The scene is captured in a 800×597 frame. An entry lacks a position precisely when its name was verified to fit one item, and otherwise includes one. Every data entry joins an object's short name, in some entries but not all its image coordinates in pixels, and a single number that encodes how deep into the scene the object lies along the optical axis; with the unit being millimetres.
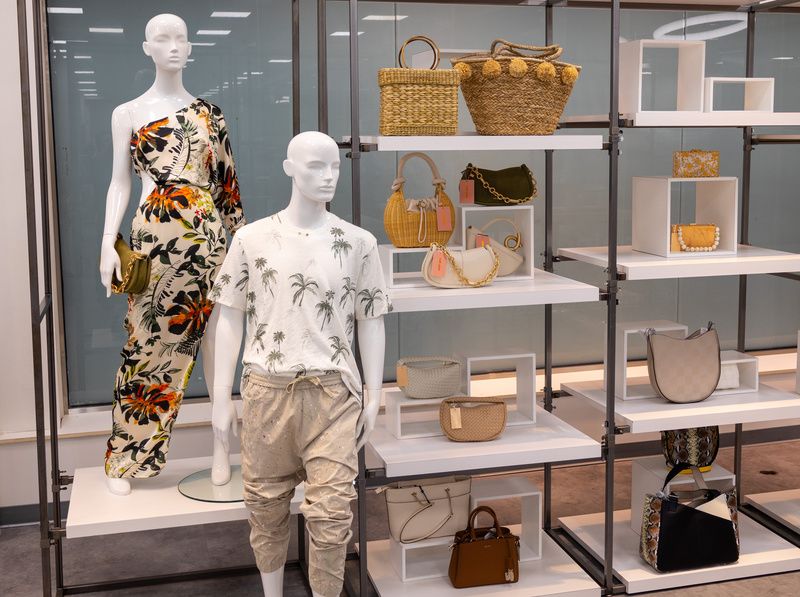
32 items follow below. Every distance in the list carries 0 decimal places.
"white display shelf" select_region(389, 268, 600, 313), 3346
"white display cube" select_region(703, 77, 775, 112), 3748
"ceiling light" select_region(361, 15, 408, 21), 4651
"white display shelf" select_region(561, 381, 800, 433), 3658
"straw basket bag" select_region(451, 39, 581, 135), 3336
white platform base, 3283
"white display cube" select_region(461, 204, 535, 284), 3641
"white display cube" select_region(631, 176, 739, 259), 3807
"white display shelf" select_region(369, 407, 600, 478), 3395
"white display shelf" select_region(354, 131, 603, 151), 3223
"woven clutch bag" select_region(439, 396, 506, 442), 3525
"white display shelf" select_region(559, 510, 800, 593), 3736
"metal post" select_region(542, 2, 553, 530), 3971
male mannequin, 2887
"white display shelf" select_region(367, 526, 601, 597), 3588
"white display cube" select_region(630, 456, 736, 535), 3975
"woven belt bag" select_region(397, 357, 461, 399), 3650
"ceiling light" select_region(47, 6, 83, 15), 4347
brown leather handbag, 3578
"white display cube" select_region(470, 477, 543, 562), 3760
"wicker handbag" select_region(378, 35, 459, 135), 3238
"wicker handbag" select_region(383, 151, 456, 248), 3551
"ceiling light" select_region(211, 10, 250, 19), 4496
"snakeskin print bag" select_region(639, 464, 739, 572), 3715
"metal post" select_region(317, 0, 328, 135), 3280
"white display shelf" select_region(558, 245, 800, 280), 3574
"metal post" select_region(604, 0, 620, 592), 3434
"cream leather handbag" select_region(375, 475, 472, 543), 3627
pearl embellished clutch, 3844
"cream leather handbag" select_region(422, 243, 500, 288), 3479
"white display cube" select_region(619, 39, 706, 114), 3633
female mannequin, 3246
